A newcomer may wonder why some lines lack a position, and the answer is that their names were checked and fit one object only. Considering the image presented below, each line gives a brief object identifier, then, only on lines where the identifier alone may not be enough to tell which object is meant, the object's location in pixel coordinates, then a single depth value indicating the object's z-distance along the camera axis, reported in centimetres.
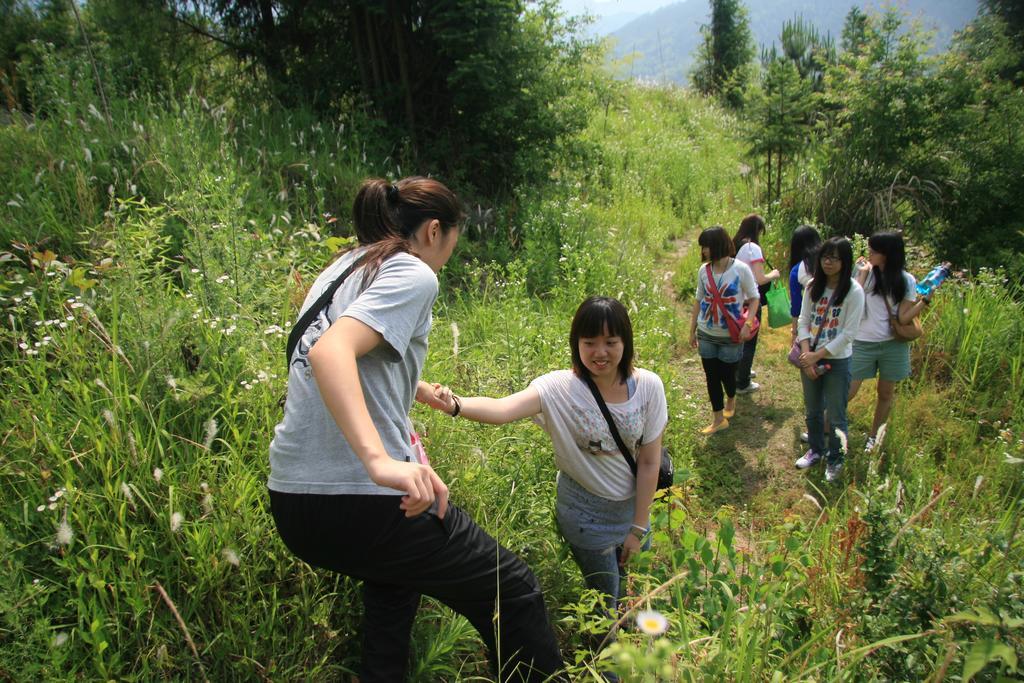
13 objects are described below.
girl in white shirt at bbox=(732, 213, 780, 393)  541
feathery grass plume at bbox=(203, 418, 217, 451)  236
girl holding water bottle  429
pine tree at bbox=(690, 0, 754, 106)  2450
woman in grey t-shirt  157
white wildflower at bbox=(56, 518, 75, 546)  198
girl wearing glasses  407
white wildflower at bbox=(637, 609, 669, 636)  121
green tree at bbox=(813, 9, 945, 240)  905
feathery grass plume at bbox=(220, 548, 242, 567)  208
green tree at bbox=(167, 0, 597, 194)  773
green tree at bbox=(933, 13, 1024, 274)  839
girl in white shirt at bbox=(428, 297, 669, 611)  245
